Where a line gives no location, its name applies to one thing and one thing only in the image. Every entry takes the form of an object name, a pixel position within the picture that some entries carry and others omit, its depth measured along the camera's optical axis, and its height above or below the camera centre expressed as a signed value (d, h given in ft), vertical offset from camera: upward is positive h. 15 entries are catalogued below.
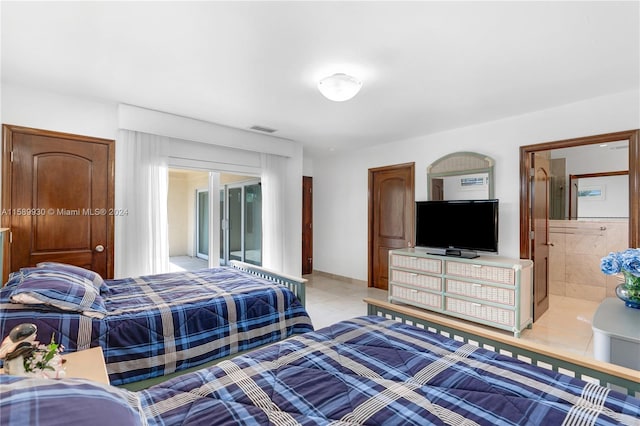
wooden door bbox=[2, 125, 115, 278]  8.95 +0.49
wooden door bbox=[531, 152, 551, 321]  11.55 -0.69
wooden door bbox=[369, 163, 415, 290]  15.26 -0.07
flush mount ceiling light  7.63 +3.24
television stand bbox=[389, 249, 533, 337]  10.28 -2.77
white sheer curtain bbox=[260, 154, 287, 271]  14.83 -0.08
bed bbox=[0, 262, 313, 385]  5.65 -2.17
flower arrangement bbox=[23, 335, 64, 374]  3.09 -1.53
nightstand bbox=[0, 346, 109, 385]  3.96 -2.11
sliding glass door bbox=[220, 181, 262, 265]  14.96 -0.50
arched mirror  12.46 +1.59
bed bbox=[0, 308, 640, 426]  2.50 -2.05
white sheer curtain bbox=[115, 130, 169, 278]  10.60 +0.32
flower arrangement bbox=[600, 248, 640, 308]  5.05 -0.97
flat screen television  11.39 -0.52
